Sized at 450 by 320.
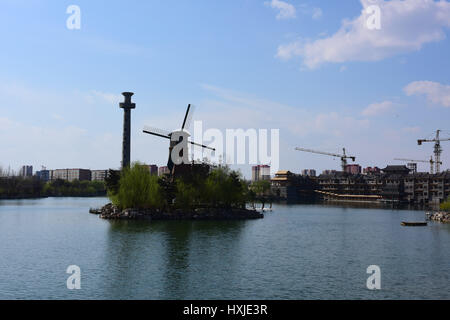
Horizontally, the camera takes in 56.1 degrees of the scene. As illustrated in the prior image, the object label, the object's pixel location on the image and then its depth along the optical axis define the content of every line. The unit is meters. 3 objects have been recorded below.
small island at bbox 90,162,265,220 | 72.81
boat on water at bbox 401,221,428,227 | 66.44
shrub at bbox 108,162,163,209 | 72.81
